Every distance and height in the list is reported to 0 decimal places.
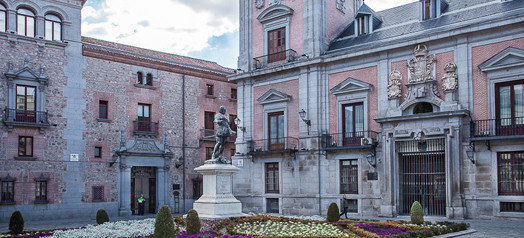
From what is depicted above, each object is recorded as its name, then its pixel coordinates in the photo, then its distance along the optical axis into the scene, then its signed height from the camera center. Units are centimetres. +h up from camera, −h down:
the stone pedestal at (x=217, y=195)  1809 -150
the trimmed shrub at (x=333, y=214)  2031 -238
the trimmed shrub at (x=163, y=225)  1316 -180
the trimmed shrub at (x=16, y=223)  1814 -240
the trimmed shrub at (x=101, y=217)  2052 -249
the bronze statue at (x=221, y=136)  1895 +53
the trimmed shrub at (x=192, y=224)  1535 -207
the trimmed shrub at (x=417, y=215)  1888 -225
